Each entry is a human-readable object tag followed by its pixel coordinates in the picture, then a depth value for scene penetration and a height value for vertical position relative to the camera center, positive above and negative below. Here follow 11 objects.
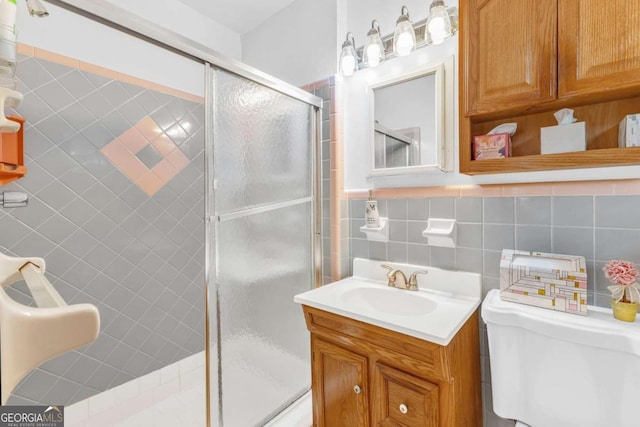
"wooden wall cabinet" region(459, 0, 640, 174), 0.81 +0.42
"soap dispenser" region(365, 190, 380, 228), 1.52 -0.04
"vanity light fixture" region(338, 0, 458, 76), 1.27 +0.82
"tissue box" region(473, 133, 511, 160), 1.04 +0.22
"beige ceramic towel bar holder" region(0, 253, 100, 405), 0.44 -0.19
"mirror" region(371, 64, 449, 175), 1.34 +0.42
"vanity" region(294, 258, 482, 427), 0.98 -0.56
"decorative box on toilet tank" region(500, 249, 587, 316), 0.96 -0.27
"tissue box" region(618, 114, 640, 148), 0.83 +0.21
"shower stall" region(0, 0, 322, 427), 1.26 -0.05
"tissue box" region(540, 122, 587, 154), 0.96 +0.23
